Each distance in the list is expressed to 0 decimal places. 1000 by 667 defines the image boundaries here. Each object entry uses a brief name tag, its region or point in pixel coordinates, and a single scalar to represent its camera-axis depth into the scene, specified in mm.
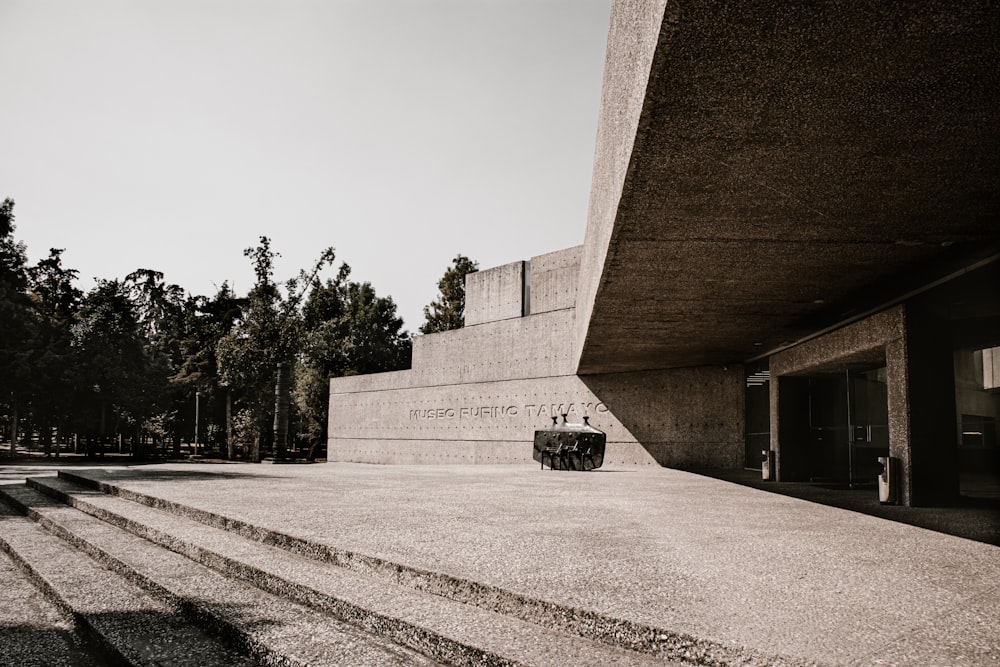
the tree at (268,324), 27672
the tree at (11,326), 26844
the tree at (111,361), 32219
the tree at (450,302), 48125
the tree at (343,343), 42406
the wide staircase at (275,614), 2918
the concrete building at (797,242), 3182
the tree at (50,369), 28703
